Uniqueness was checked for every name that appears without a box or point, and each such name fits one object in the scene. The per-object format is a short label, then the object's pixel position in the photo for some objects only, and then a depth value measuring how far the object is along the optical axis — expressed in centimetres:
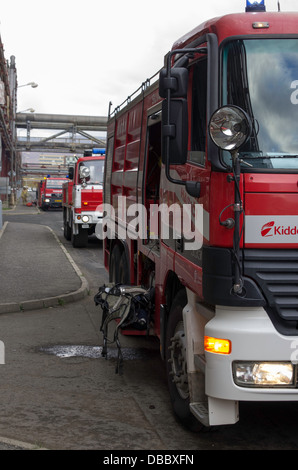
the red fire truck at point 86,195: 1802
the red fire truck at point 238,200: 374
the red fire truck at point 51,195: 4938
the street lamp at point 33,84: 4310
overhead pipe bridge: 4834
